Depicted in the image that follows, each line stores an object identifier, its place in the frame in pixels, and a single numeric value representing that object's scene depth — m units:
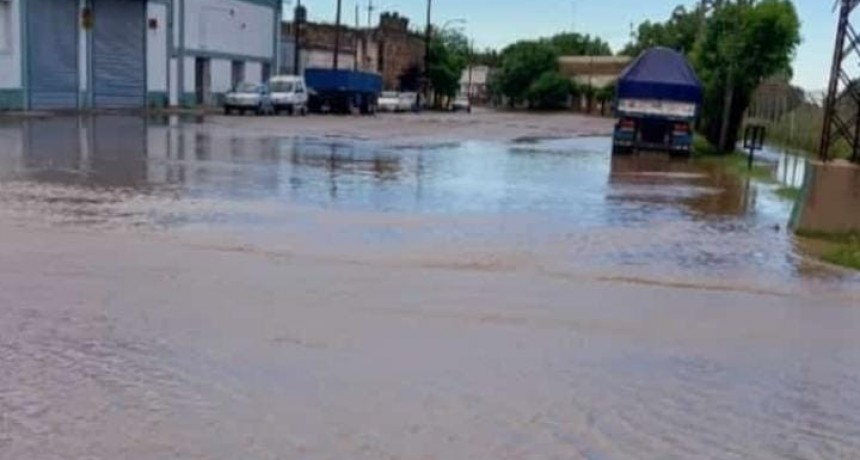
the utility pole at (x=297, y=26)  71.75
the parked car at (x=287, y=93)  56.28
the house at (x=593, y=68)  122.06
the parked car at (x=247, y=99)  53.53
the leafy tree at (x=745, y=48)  33.22
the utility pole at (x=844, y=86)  14.85
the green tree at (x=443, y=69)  101.75
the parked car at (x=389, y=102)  75.81
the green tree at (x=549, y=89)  111.75
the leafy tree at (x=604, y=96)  101.64
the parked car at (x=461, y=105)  95.60
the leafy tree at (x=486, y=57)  163.62
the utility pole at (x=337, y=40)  74.56
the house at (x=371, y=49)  79.62
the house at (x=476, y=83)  140.50
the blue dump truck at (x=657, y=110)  32.84
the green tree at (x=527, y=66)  113.06
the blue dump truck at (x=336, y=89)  64.25
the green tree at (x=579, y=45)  149.50
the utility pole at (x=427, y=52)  92.96
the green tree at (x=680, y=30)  60.84
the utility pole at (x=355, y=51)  89.41
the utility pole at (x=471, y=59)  143.77
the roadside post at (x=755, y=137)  28.80
